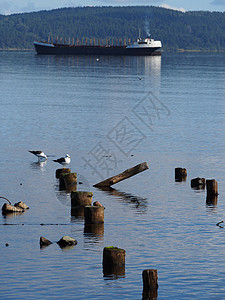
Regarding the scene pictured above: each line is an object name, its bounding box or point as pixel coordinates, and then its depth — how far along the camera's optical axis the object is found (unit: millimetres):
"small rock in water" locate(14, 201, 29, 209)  33312
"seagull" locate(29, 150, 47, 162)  46125
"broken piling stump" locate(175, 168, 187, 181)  41969
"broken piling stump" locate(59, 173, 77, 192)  38656
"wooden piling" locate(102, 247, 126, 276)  24844
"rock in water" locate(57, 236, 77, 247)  27828
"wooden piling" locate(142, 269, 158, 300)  22922
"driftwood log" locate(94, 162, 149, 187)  37022
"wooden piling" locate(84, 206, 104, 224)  30828
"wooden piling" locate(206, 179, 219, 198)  36950
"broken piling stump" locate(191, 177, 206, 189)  40188
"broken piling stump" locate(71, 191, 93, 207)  33781
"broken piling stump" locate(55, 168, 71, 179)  40831
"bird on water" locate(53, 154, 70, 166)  43003
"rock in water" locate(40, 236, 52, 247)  27750
